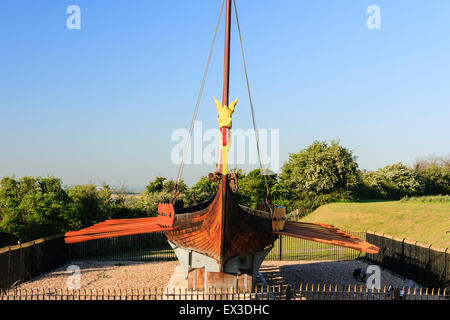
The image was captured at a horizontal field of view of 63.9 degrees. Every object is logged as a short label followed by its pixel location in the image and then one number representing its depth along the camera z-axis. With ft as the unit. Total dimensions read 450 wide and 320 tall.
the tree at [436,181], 184.75
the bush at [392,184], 167.32
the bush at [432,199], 119.51
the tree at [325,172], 140.56
